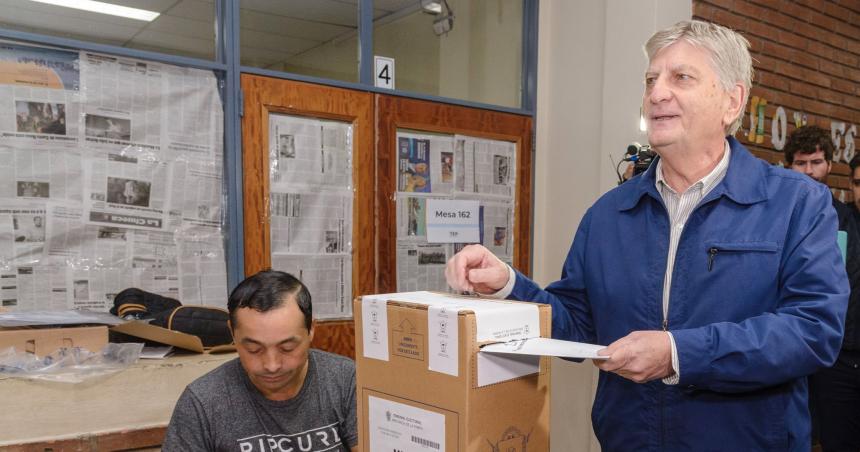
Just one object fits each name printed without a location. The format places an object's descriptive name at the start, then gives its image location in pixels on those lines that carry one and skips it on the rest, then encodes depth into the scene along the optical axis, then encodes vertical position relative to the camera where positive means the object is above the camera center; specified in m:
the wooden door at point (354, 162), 2.66 +0.18
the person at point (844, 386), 2.53 -0.73
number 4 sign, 3.03 +0.63
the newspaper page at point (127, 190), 2.38 +0.04
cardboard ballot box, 0.95 -0.28
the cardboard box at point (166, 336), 1.81 -0.39
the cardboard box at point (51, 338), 1.67 -0.37
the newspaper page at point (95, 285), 2.35 -0.32
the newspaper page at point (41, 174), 2.23 +0.10
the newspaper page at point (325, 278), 2.80 -0.34
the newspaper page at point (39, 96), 2.21 +0.38
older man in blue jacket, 1.00 -0.14
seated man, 1.49 -0.47
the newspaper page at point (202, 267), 2.56 -0.27
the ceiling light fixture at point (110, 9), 2.36 +0.74
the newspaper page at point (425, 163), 3.10 +0.20
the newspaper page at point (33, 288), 2.24 -0.31
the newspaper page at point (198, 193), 2.54 +0.04
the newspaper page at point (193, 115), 2.52 +0.35
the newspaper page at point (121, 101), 2.36 +0.38
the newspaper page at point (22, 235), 2.23 -0.12
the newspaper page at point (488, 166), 3.31 +0.20
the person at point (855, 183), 2.67 +0.10
